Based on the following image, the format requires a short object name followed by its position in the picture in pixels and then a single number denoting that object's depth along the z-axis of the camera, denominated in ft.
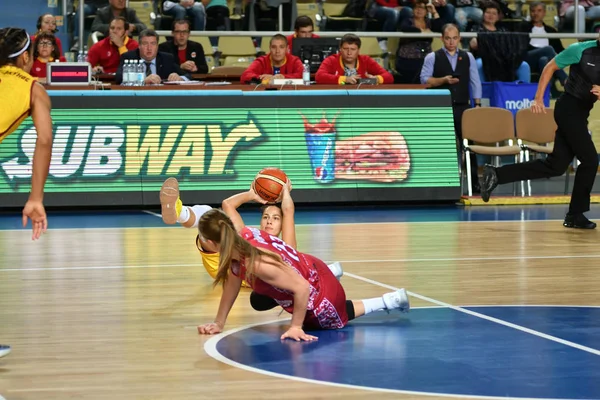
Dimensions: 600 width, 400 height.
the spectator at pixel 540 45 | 62.18
